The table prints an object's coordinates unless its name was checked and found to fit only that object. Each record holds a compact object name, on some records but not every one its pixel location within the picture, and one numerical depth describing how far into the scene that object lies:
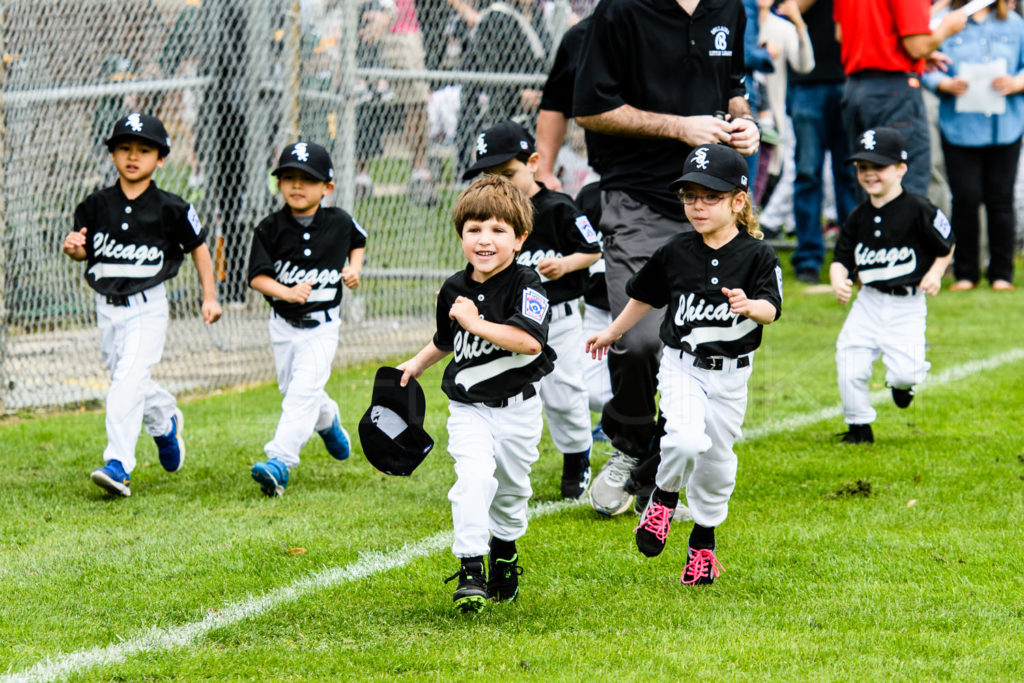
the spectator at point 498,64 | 20.90
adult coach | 11.09
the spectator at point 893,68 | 17.30
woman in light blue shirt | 22.94
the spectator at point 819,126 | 24.05
